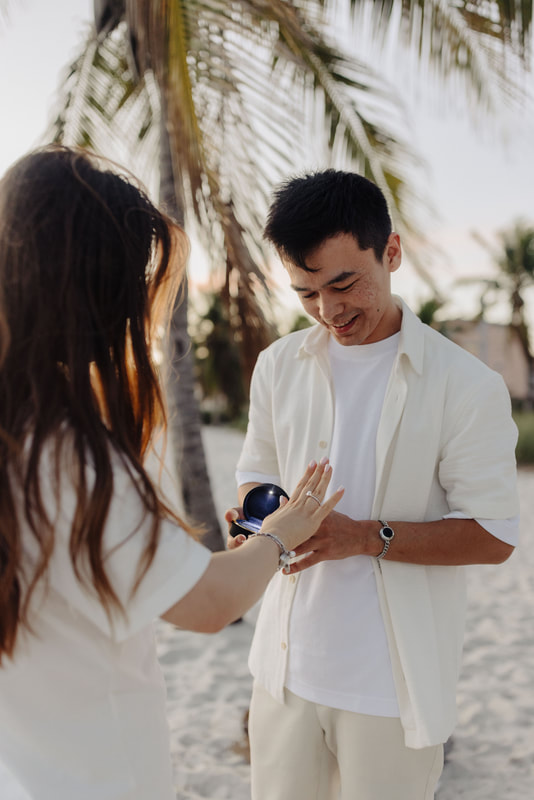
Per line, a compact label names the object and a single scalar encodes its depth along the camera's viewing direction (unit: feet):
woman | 3.31
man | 5.27
